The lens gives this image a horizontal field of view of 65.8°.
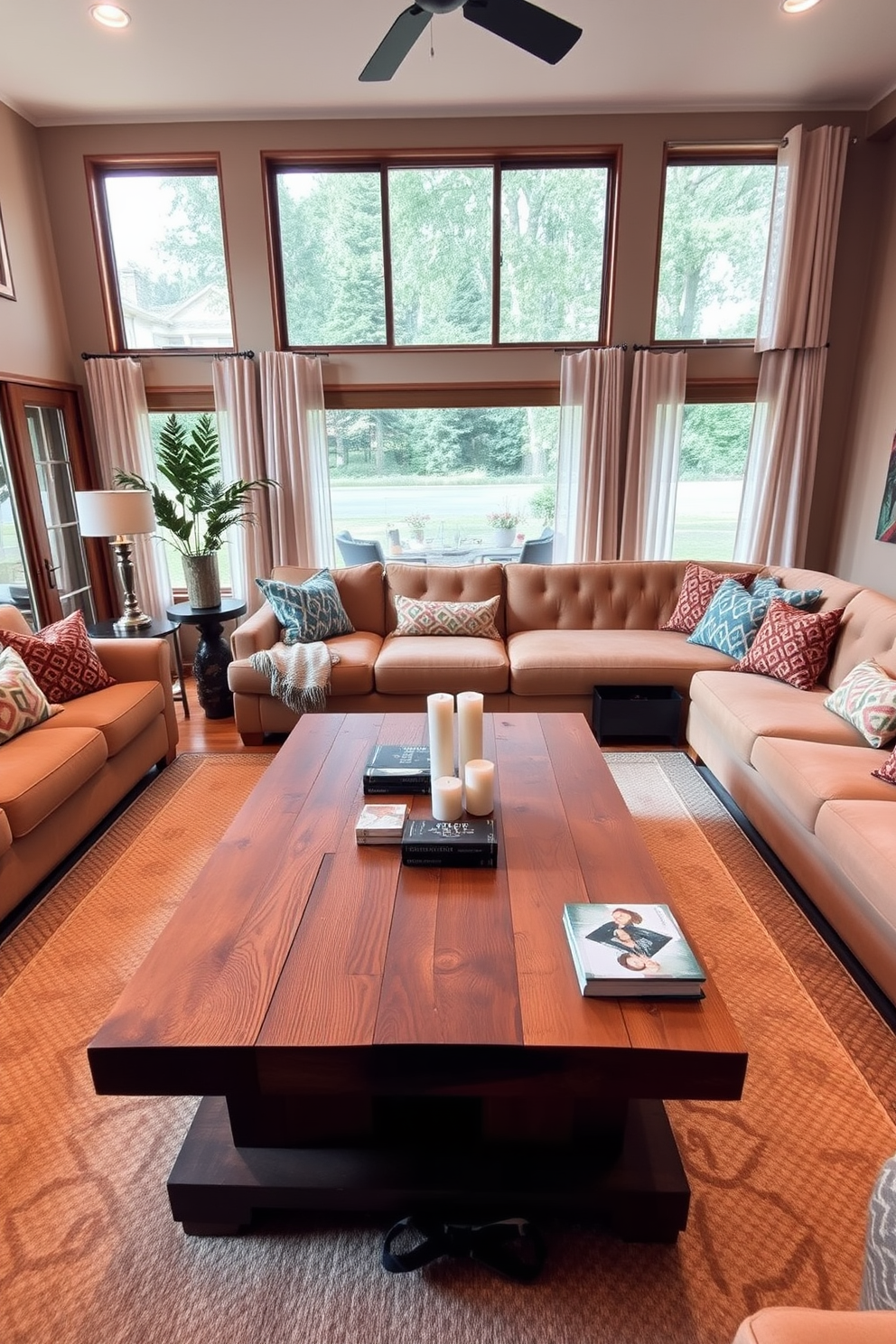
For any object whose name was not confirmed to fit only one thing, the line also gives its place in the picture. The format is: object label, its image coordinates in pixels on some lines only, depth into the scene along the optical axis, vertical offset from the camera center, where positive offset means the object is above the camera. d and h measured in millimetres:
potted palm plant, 3922 -200
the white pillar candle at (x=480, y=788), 1800 -829
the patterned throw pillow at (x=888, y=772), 2154 -959
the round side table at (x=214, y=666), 3967 -1124
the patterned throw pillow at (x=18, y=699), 2525 -840
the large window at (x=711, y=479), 4535 -155
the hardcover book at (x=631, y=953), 1253 -904
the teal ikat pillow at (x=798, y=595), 3271 -662
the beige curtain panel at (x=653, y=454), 4277 +5
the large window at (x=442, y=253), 4203 +1222
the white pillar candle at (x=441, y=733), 1824 -703
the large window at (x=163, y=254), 4207 +1247
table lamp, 3496 -270
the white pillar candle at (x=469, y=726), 1853 -697
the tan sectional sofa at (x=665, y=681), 1992 -976
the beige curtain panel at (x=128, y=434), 4309 +180
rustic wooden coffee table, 1169 -947
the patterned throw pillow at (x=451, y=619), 3883 -861
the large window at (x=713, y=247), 4172 +1223
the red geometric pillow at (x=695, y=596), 3785 -744
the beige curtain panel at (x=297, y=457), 4309 +24
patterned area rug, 1237 -1462
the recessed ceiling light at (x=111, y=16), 2930 +1841
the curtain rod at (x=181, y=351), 4312 +651
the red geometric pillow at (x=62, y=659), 2867 -795
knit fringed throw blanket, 3369 -1015
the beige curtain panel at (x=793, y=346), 3939 +619
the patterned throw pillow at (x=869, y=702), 2428 -875
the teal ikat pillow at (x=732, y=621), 3387 -793
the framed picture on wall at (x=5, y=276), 3689 +967
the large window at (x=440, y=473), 4578 -94
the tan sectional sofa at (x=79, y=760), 2221 -1044
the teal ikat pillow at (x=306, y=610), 3693 -770
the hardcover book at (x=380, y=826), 1769 -901
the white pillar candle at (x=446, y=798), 1790 -845
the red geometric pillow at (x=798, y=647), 3027 -821
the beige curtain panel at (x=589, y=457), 4281 -7
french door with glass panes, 3713 -243
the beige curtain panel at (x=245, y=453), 4312 +49
